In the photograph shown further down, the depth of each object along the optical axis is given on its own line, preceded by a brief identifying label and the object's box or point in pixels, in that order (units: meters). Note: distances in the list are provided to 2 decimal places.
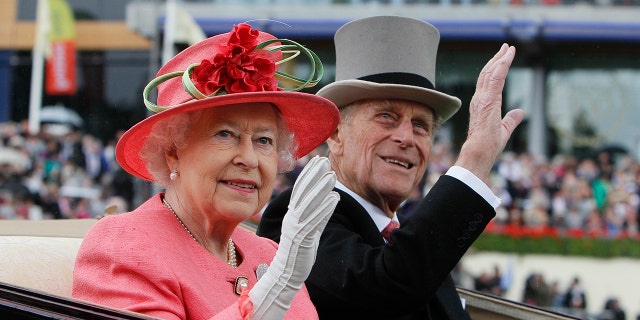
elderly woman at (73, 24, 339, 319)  3.53
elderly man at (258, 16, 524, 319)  4.29
